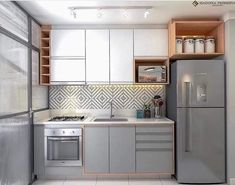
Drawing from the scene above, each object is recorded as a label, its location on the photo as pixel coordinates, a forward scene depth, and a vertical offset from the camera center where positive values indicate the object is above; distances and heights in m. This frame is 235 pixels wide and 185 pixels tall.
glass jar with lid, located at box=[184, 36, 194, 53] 2.32 +0.71
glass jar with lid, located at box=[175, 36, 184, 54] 2.32 +0.71
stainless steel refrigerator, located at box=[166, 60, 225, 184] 2.18 -0.38
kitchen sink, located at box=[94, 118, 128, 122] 2.49 -0.45
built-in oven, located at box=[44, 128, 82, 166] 2.29 -0.80
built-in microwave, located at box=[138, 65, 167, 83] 2.50 +0.30
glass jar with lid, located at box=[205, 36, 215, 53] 2.32 +0.71
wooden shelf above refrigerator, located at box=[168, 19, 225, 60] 2.27 +0.98
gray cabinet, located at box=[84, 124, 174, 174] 2.29 -0.84
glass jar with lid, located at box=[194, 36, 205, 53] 2.32 +0.71
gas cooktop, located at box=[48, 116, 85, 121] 2.47 -0.42
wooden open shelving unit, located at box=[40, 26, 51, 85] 2.51 +0.59
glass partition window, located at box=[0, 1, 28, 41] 1.69 +0.88
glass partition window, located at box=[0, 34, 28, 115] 1.67 +0.20
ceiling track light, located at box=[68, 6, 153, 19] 2.02 +1.11
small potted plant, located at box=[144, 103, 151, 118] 2.65 -0.34
